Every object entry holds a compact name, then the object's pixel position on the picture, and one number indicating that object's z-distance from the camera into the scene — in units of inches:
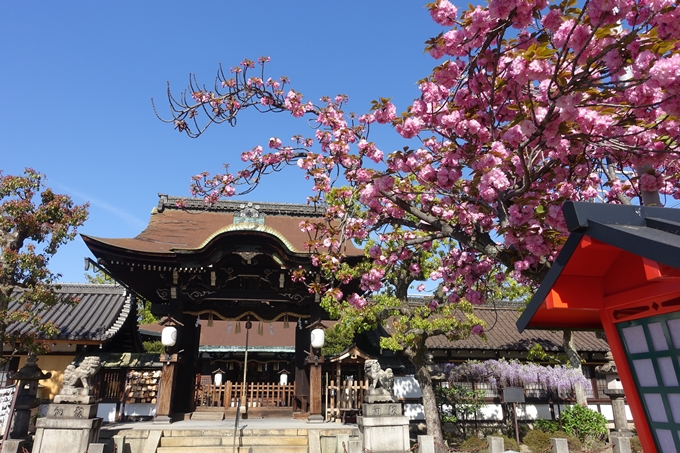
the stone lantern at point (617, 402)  492.0
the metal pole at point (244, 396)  501.7
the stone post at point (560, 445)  324.8
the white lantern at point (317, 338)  489.1
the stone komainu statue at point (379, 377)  389.7
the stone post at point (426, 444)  316.5
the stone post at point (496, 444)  310.0
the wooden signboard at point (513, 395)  506.3
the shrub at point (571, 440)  516.7
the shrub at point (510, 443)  514.9
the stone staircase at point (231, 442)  381.1
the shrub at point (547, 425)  577.3
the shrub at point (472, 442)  505.6
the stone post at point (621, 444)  412.8
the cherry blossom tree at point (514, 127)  153.8
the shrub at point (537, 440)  524.3
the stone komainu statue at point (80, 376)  365.4
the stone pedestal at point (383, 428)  361.4
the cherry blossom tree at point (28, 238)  422.3
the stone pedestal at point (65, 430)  343.9
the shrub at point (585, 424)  550.6
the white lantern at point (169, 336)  470.6
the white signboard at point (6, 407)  314.5
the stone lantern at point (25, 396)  386.9
